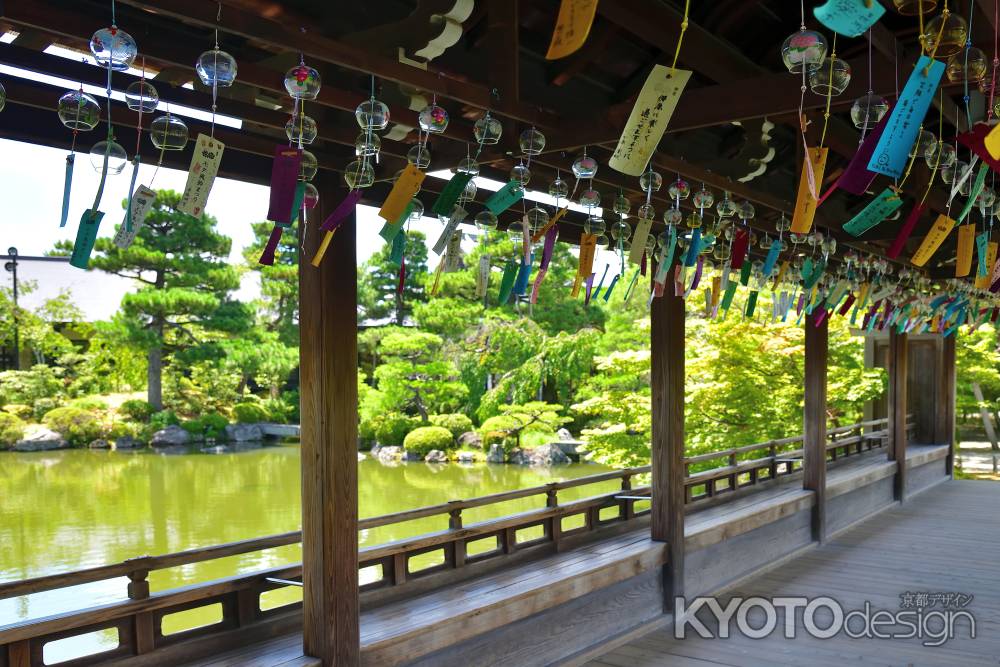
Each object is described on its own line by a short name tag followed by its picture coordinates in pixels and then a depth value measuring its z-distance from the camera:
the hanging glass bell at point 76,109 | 1.61
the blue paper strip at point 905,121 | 1.36
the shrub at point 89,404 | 17.56
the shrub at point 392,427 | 16.55
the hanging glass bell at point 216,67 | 1.52
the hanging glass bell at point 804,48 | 1.49
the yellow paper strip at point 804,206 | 1.78
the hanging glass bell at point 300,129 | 1.83
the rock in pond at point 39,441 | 16.59
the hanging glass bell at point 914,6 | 1.42
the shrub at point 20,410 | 17.20
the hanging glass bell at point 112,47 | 1.42
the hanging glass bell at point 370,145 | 1.95
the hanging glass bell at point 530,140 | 2.42
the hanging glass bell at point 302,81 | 1.62
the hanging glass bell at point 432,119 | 1.92
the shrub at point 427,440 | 15.77
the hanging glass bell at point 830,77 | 1.69
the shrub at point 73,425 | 17.06
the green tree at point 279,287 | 18.42
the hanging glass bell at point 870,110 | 1.81
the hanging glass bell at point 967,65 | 1.59
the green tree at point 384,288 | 19.06
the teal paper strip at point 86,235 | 1.62
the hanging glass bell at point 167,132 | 1.70
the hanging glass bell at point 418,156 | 2.03
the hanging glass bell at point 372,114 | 1.85
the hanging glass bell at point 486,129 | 2.14
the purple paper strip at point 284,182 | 1.73
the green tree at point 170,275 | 16.44
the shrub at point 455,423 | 16.11
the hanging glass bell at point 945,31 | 1.45
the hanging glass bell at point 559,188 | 2.64
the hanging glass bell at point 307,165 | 1.84
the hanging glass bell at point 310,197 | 1.97
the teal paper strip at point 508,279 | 2.67
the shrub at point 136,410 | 17.80
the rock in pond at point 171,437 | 17.36
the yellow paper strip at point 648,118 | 1.55
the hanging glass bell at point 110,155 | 1.63
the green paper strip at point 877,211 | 1.94
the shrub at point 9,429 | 16.56
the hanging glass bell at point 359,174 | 2.01
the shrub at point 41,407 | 17.55
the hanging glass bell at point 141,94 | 1.65
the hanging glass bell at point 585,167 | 2.34
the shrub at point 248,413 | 18.67
